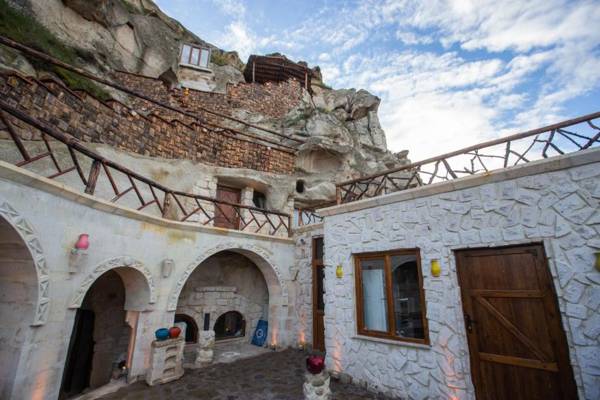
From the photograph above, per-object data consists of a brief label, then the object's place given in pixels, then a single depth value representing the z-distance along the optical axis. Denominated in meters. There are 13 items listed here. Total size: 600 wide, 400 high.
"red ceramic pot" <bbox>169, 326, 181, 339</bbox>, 4.84
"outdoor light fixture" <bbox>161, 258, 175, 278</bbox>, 5.18
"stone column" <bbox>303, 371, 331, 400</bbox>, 3.35
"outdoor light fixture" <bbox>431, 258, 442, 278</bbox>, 3.91
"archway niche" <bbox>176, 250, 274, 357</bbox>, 7.27
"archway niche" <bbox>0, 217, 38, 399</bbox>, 3.05
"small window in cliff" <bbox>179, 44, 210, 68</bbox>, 15.74
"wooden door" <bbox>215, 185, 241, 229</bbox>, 9.18
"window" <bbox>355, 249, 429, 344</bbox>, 4.11
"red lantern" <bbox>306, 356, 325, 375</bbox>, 3.36
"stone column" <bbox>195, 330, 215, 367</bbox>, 5.62
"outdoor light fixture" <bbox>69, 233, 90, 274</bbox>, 3.64
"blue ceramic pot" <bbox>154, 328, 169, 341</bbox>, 4.68
